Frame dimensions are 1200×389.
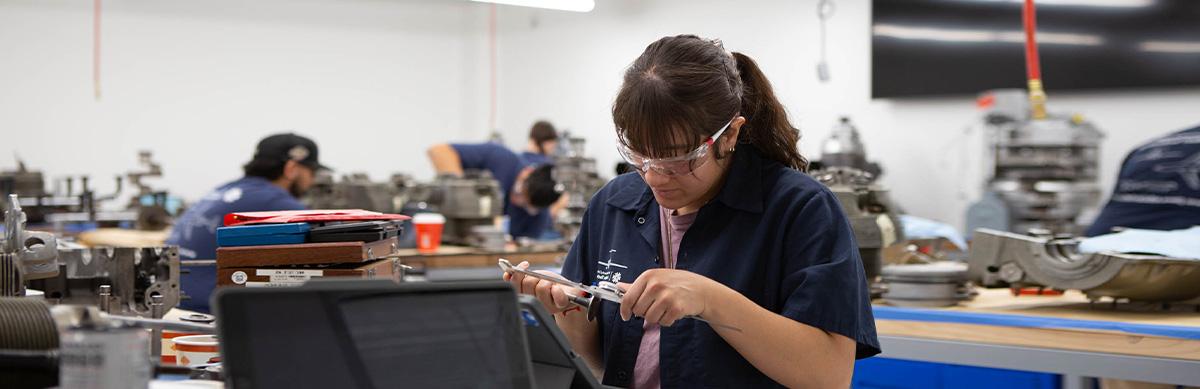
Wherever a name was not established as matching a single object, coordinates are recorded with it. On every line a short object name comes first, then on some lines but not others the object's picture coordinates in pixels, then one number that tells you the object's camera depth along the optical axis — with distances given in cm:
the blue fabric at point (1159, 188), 312
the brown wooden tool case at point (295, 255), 182
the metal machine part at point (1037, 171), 494
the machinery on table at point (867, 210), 272
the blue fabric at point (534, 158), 691
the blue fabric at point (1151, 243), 253
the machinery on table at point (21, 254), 171
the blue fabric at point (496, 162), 615
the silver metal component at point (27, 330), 124
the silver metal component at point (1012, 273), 269
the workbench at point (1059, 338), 233
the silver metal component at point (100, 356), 104
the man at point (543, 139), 711
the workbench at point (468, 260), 443
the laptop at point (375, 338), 106
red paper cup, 458
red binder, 186
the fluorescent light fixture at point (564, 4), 475
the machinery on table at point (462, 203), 494
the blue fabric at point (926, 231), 357
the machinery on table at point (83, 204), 538
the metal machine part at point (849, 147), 542
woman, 154
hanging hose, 343
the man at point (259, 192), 355
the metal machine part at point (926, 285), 274
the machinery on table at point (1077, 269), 249
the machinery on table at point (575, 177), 452
